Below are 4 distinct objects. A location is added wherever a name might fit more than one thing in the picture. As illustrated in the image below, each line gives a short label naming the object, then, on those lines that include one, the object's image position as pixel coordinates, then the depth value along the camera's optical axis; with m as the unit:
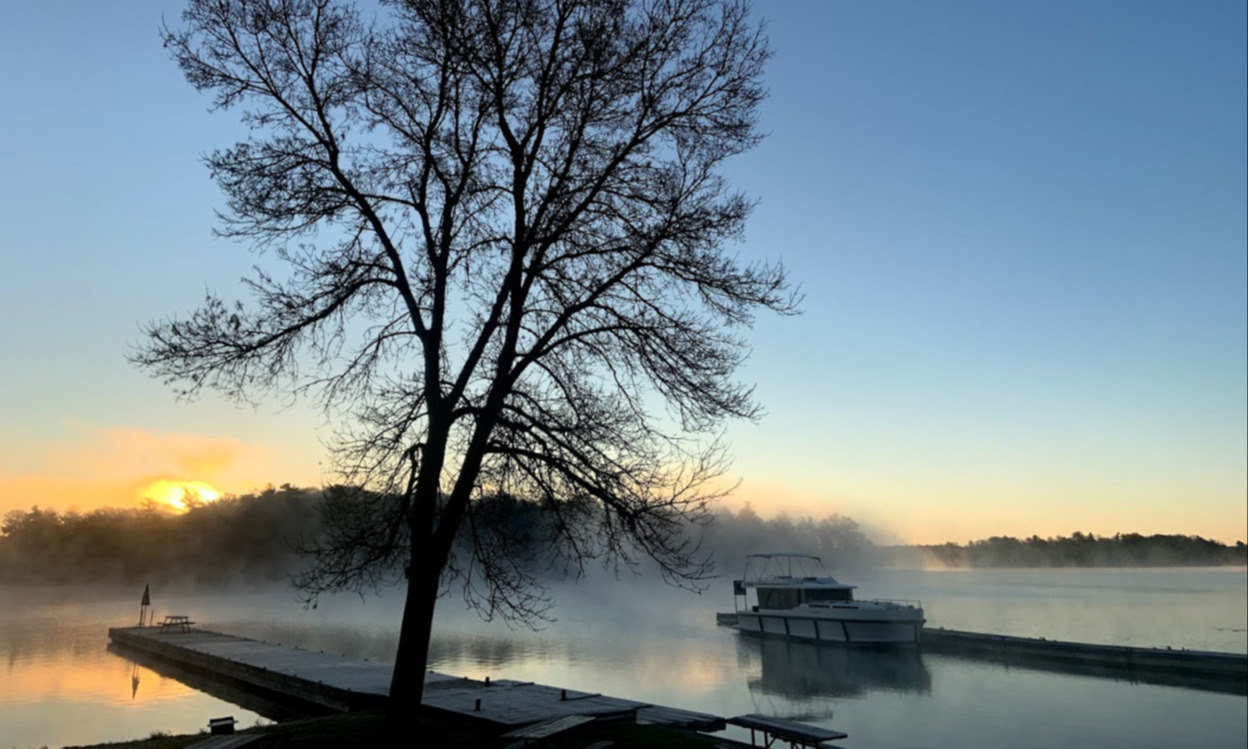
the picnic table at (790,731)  12.52
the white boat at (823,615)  42.69
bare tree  10.97
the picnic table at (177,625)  38.66
